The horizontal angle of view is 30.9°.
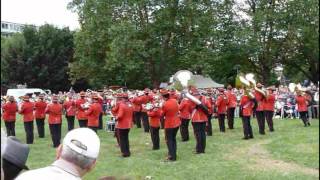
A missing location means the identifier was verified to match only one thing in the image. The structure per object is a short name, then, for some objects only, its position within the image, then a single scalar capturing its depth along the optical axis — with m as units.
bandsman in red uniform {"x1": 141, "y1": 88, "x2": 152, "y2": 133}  21.03
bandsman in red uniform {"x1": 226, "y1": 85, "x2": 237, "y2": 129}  20.42
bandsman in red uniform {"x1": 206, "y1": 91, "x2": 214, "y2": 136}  18.97
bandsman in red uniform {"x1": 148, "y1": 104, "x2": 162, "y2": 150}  15.80
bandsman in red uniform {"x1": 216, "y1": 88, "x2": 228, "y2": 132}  19.89
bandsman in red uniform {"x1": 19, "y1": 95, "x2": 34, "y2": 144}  18.17
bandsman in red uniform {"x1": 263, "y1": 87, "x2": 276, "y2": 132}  18.83
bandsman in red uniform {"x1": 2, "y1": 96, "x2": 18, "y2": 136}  19.17
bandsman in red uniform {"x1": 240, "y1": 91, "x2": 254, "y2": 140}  16.96
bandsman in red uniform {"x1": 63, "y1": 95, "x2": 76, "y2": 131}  20.73
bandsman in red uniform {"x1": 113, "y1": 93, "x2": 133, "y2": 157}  14.41
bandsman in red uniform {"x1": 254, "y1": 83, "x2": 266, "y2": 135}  18.53
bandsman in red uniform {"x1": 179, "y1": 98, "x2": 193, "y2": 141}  15.61
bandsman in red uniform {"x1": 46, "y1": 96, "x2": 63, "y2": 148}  17.20
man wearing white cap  3.31
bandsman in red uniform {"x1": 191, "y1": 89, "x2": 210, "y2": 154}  14.52
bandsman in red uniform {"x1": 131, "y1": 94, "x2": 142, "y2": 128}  21.41
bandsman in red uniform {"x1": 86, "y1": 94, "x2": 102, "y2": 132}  16.39
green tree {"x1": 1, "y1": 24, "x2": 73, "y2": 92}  49.47
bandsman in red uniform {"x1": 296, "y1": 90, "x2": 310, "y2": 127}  20.53
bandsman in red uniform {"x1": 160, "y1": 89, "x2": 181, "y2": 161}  13.93
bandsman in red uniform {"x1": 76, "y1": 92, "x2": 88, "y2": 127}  18.98
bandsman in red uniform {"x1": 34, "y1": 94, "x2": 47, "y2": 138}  18.91
